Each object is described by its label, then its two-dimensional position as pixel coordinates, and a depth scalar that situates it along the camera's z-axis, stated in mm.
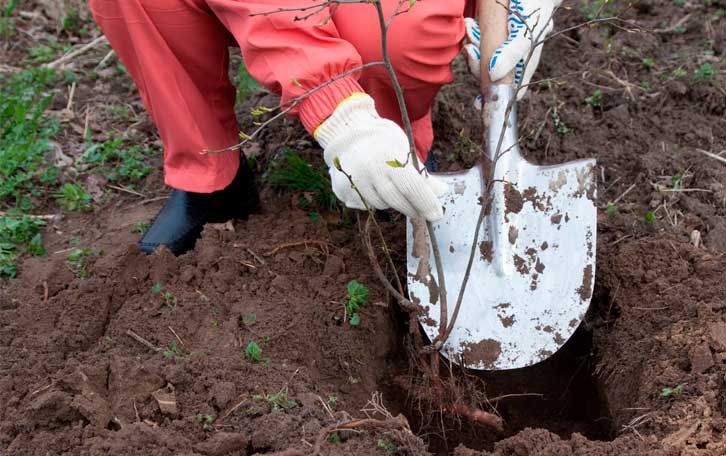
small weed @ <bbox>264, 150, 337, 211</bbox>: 2441
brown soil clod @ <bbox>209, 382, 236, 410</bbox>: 1687
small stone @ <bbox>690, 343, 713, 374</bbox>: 1721
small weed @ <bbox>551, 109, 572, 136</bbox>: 2684
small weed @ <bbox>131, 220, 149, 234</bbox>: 2447
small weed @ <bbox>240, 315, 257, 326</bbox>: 1941
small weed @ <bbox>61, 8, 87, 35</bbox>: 3479
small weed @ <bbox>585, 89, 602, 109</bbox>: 2779
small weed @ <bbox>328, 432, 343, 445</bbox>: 1602
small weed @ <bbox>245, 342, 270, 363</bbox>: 1838
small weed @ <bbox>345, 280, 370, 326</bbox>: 2021
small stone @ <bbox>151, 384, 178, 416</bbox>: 1660
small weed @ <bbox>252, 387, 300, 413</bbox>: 1684
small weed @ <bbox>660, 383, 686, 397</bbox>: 1689
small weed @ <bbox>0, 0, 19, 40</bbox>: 3398
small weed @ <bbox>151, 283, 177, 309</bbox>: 1982
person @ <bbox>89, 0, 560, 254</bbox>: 1668
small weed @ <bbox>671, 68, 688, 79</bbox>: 2783
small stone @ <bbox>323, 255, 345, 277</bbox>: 2115
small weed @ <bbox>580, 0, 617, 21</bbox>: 3041
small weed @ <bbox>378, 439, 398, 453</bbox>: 1605
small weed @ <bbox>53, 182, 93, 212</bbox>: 2615
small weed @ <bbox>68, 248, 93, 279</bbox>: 2217
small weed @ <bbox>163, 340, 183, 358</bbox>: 1815
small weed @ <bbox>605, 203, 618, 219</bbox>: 2328
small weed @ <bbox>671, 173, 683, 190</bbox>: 2420
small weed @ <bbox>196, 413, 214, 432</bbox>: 1638
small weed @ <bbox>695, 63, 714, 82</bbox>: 2747
